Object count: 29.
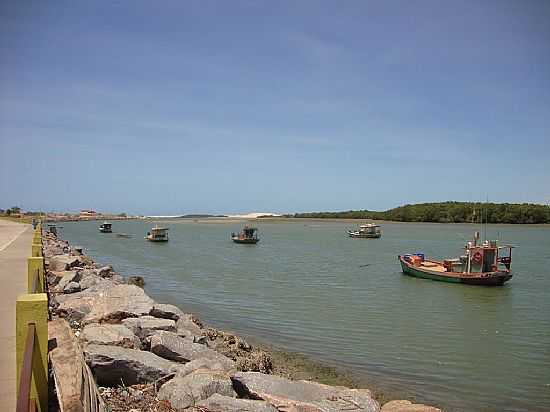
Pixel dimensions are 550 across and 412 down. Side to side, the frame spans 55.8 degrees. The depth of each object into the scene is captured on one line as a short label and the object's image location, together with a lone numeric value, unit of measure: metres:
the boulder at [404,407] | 7.62
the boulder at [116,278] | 20.89
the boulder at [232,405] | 6.39
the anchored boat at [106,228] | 87.25
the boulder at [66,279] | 14.85
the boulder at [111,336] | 8.20
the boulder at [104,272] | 20.20
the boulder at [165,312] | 11.46
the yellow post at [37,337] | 5.11
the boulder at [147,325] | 9.52
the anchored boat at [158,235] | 61.78
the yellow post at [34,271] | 8.83
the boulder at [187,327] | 11.11
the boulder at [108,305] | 10.50
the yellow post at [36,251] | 13.48
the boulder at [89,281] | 14.85
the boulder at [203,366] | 7.54
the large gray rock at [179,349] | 8.55
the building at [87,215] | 187.62
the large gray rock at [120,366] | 7.09
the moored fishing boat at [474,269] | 26.77
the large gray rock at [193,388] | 6.59
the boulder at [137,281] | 25.05
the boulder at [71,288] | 14.37
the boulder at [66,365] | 5.47
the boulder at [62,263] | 19.45
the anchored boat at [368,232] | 73.88
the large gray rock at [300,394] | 6.89
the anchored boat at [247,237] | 59.53
